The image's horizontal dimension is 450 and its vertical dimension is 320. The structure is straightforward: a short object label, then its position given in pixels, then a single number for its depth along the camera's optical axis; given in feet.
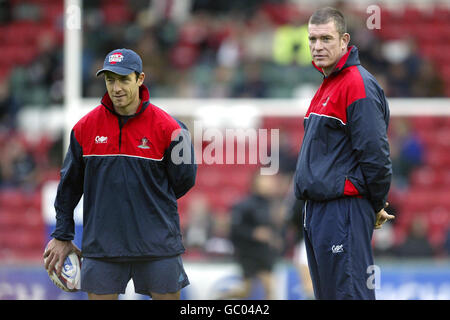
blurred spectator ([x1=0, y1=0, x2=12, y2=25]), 50.55
